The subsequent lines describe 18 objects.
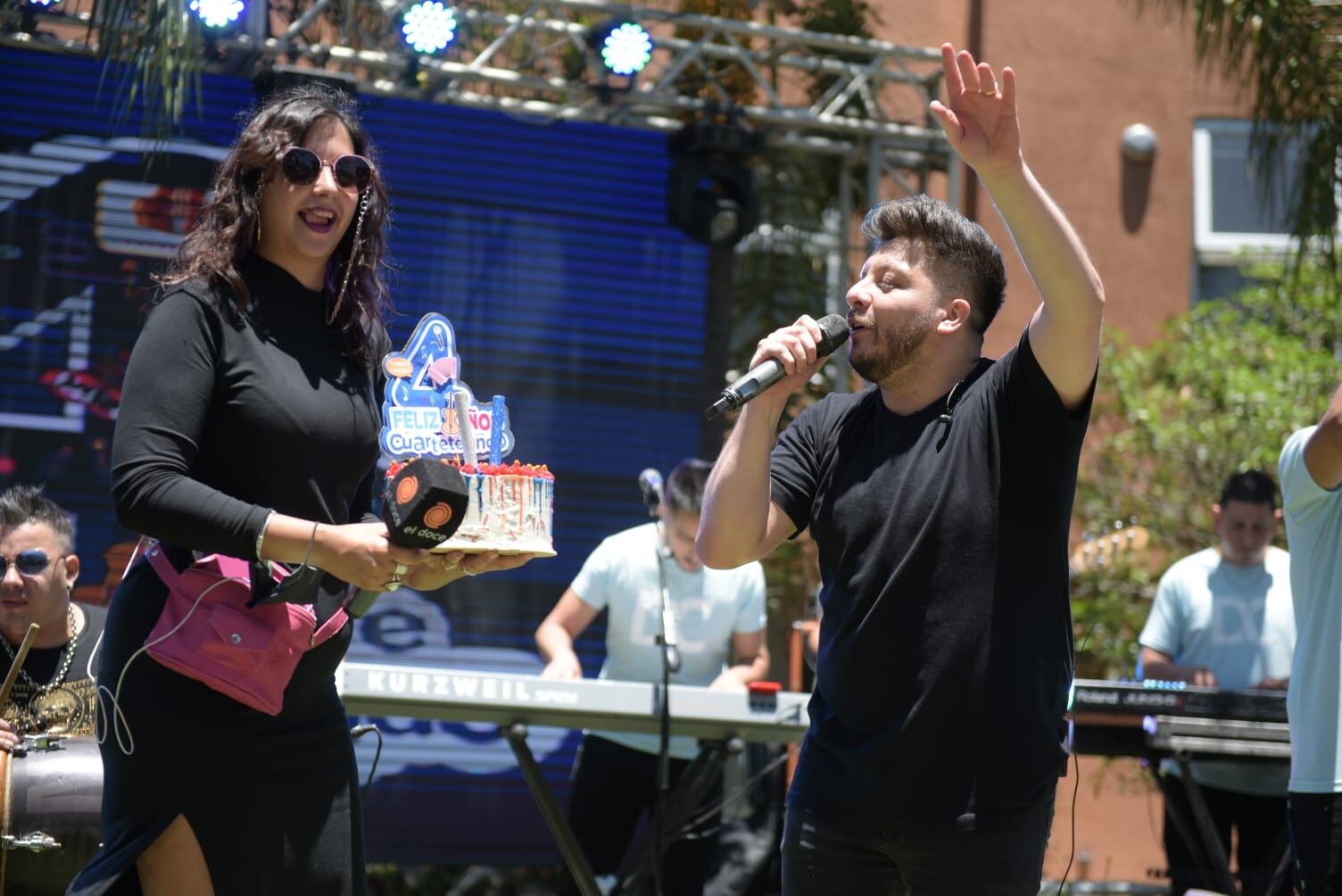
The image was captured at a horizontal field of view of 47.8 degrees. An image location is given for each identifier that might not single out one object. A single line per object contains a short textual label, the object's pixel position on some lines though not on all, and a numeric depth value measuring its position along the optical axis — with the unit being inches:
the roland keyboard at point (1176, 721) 223.6
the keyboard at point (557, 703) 196.2
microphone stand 195.0
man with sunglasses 180.1
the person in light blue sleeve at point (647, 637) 229.1
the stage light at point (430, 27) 293.9
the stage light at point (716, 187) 322.3
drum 163.3
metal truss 299.6
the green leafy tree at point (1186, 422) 375.6
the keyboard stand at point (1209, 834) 226.2
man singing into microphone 101.1
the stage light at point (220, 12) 284.0
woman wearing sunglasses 91.7
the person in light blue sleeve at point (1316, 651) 147.7
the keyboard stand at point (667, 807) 201.9
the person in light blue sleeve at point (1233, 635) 243.6
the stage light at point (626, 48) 308.3
